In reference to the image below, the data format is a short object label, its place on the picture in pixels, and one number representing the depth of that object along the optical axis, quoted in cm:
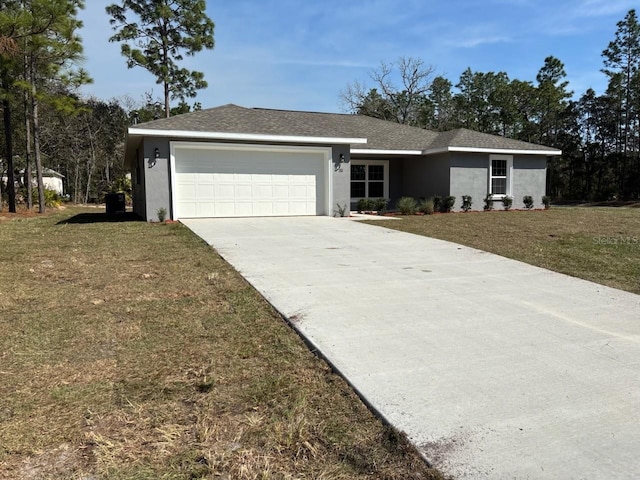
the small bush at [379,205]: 1838
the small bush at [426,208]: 1698
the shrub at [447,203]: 1766
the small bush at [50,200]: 2441
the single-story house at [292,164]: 1389
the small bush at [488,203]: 1870
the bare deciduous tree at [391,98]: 3988
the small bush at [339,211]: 1563
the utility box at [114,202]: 1959
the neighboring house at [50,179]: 2934
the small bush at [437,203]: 1783
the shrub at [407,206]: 1686
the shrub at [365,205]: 1836
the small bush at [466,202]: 1814
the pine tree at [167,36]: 2898
